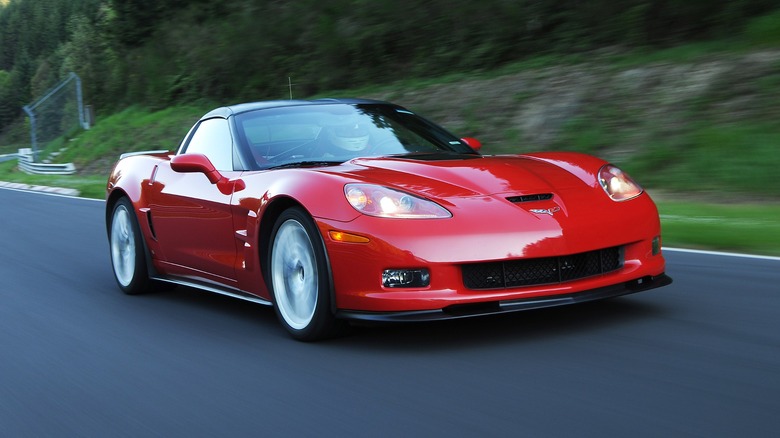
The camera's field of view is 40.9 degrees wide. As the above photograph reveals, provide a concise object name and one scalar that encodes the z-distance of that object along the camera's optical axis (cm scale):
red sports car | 448
